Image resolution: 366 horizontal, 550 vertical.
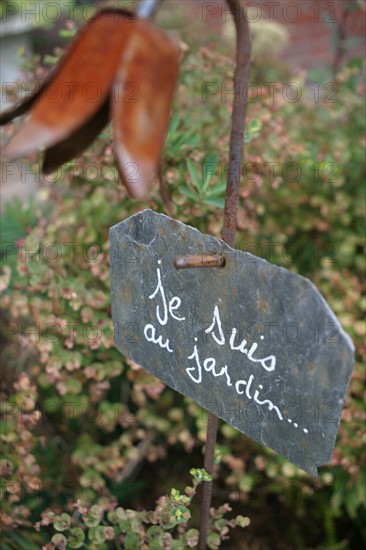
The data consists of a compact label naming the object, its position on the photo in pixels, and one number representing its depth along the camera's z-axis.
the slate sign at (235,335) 0.77
